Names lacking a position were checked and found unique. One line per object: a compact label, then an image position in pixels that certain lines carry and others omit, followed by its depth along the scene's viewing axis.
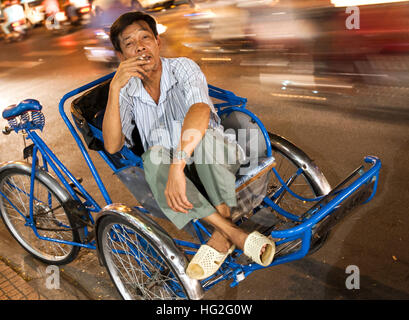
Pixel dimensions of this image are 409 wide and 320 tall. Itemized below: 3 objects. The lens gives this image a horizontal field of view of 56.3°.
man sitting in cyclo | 2.09
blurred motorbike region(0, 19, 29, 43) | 14.48
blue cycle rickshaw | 2.10
